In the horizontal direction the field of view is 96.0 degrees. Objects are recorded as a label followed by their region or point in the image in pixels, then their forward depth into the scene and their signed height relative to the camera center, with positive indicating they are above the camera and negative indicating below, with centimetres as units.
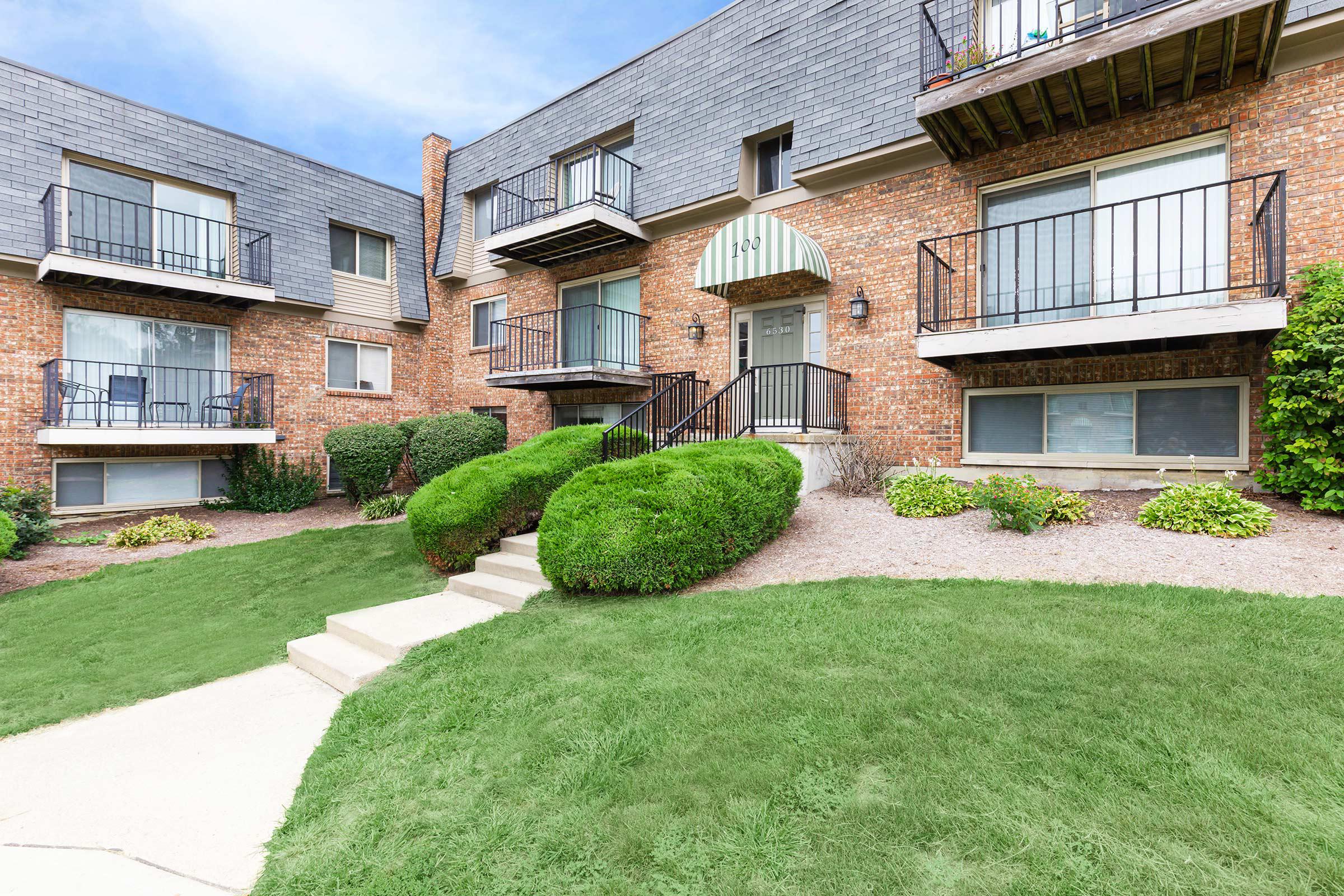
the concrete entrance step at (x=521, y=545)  668 -117
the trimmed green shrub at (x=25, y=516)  936 -127
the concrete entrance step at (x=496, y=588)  555 -143
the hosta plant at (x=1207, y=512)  552 -63
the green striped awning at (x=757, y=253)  682 +313
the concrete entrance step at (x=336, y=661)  422 -165
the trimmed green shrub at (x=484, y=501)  686 -71
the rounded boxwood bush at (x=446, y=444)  1230 -8
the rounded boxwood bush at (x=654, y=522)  503 -70
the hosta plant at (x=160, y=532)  981 -157
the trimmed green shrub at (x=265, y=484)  1268 -96
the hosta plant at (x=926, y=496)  706 -63
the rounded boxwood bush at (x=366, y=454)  1224 -29
